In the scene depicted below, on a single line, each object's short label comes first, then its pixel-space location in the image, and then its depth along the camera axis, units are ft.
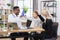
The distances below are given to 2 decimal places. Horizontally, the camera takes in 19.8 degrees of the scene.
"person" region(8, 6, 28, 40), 14.35
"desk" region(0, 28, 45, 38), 13.74
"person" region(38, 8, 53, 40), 15.88
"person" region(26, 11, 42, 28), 16.24
